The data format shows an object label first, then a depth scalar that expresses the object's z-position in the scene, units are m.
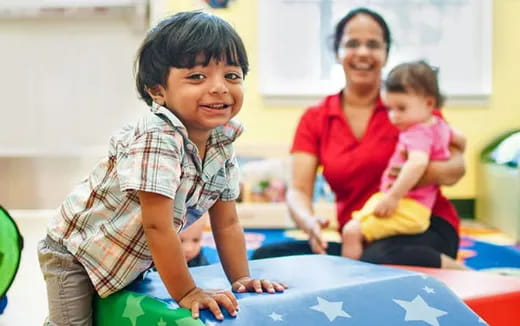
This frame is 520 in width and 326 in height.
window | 3.25
